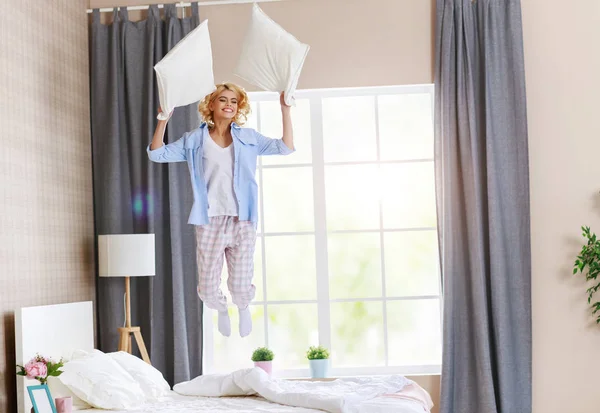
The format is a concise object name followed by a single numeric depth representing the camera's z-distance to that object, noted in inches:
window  224.8
